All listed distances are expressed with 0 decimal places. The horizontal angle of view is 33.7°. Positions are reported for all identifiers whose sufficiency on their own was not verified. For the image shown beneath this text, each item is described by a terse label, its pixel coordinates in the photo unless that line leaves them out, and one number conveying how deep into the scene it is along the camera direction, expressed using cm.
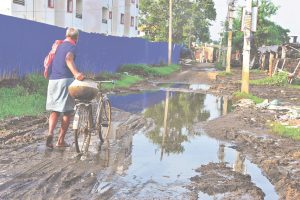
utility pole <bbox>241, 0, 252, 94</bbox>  1775
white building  2823
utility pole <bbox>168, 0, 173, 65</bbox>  4397
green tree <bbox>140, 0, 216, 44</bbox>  6388
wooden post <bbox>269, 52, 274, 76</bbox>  3356
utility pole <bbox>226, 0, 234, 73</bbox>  3543
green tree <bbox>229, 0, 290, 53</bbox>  5097
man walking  788
